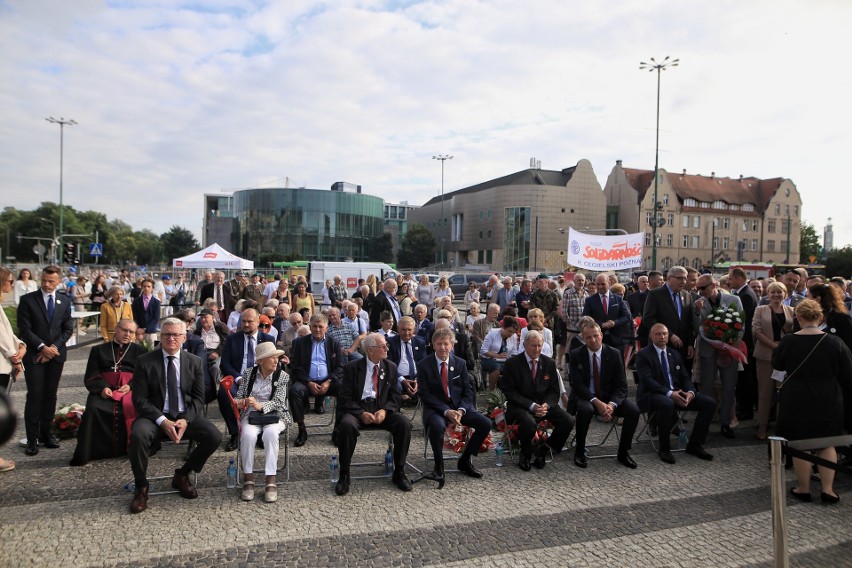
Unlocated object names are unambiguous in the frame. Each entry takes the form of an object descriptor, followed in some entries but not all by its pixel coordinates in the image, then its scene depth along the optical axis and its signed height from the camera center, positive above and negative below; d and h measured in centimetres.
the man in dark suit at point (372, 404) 545 -140
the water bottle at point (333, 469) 552 -198
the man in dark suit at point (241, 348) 703 -104
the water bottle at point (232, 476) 530 -199
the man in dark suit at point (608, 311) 908 -60
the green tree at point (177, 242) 11075 +478
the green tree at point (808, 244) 8921 +586
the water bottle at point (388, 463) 586 -203
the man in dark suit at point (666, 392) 636 -136
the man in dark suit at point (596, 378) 634 -121
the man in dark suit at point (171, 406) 494 -133
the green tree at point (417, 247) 8131 +351
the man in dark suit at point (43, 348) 610 -94
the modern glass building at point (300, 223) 8388 +696
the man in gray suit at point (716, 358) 723 -106
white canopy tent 2270 +26
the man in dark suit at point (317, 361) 731 -123
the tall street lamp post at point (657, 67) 3447 +1313
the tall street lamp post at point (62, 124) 4806 +1203
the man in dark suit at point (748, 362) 786 -116
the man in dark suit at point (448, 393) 587 -133
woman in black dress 519 -103
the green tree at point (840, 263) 6031 +184
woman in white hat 513 -139
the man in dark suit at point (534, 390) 618 -133
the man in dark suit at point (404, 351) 729 -110
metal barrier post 335 -138
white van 3016 -11
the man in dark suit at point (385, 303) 1062 -64
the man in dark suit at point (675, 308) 775 -46
